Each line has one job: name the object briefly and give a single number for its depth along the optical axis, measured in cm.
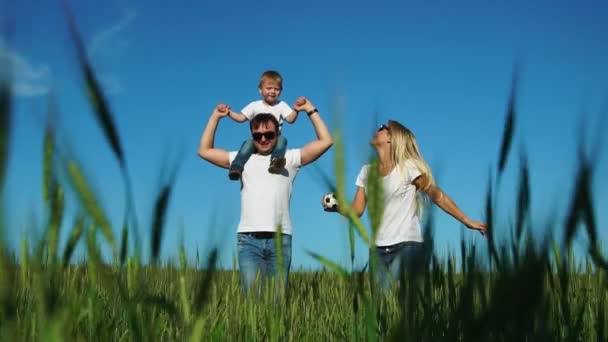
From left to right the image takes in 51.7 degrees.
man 457
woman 435
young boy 586
